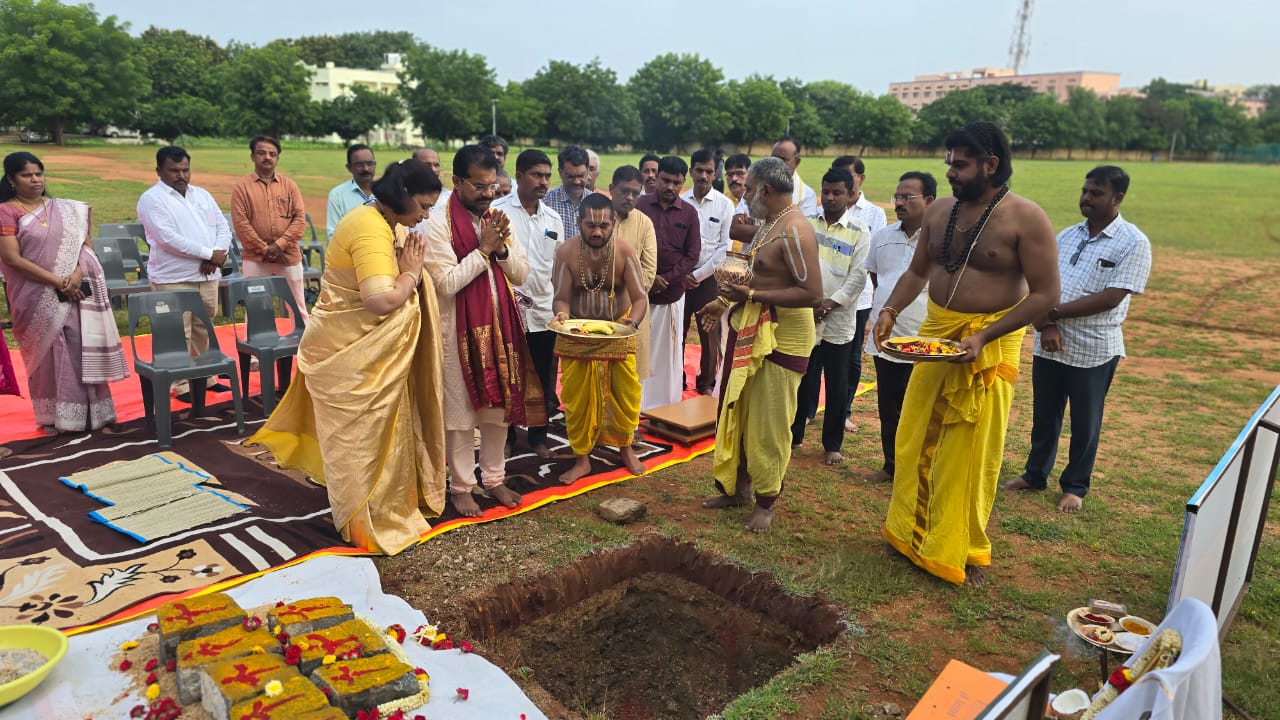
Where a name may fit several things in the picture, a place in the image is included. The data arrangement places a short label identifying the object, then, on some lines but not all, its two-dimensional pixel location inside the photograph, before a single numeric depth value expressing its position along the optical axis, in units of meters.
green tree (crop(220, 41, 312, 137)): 49.84
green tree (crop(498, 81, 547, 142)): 58.94
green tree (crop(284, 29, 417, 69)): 81.06
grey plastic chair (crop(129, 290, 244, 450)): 5.60
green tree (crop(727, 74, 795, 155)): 68.69
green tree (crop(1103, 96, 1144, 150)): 75.50
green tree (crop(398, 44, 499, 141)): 58.94
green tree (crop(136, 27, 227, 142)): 44.34
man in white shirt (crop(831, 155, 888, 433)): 6.21
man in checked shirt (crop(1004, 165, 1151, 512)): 4.79
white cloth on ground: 2.98
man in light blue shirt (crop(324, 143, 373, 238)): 7.37
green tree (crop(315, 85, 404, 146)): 54.69
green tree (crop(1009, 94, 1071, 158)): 72.50
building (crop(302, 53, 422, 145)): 71.84
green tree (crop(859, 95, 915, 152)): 71.75
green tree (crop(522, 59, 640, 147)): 60.59
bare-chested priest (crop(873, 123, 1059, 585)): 3.82
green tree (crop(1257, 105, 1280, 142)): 81.38
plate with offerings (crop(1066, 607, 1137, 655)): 3.04
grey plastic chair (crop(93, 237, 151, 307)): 8.77
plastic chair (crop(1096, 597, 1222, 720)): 1.87
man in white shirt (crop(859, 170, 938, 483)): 5.51
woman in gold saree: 4.06
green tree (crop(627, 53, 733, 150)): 66.31
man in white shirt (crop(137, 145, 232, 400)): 6.63
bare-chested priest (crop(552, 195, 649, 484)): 5.12
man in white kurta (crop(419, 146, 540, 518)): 4.45
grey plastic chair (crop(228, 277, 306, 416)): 6.20
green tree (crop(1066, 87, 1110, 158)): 72.88
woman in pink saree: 5.48
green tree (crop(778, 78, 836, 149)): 69.50
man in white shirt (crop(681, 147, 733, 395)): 7.38
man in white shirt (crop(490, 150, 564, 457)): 5.65
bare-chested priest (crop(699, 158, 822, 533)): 4.39
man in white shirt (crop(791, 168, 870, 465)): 5.57
